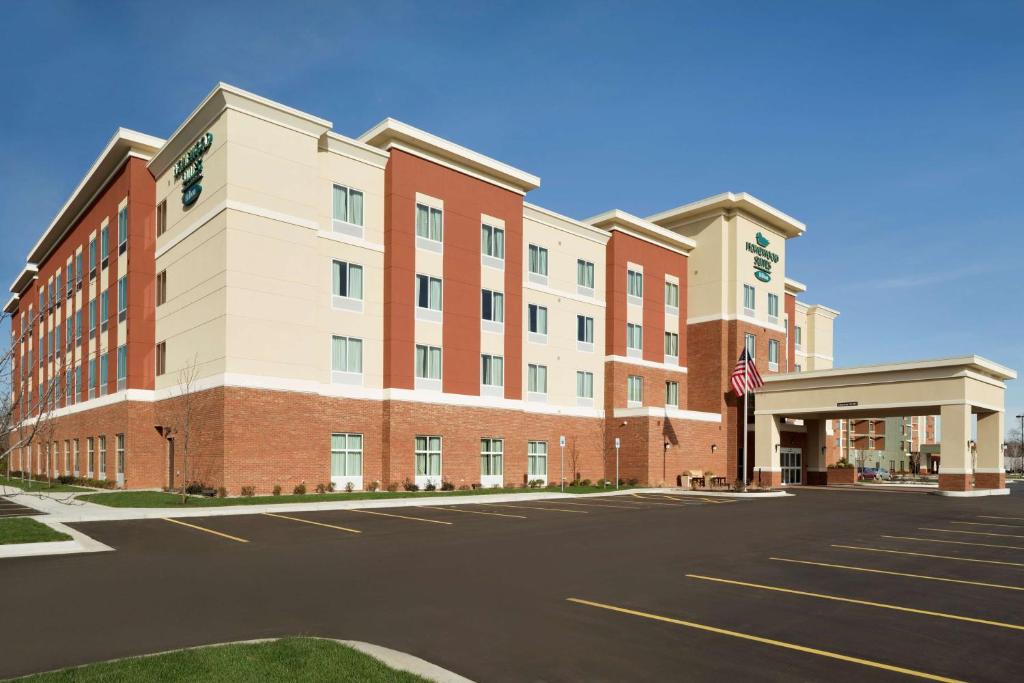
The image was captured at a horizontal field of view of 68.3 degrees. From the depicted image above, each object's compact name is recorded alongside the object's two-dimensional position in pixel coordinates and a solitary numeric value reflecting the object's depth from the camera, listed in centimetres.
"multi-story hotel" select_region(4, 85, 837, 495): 3070
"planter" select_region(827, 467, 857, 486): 5878
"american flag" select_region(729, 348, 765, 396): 4219
